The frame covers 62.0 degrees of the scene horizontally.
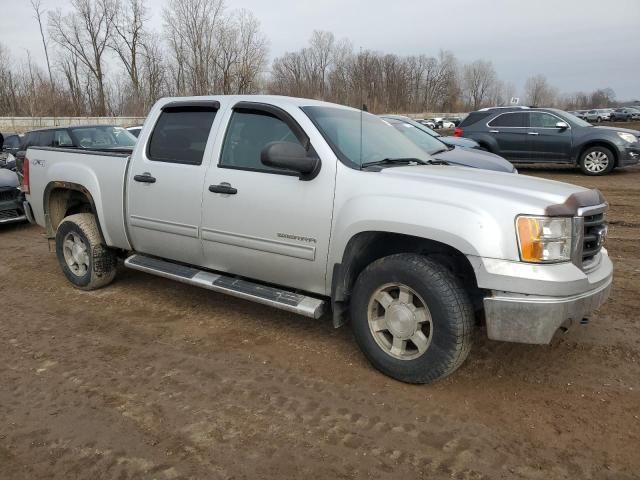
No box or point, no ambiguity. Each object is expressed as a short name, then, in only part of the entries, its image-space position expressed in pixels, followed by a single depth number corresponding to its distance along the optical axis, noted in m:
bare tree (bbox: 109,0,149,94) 45.73
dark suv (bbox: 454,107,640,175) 13.04
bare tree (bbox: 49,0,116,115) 46.28
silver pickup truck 3.05
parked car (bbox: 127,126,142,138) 16.20
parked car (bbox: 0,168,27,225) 8.92
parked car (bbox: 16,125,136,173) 10.37
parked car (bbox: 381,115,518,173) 8.05
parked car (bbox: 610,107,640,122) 55.12
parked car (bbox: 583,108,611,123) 56.36
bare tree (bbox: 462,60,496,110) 97.62
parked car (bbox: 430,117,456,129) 52.31
